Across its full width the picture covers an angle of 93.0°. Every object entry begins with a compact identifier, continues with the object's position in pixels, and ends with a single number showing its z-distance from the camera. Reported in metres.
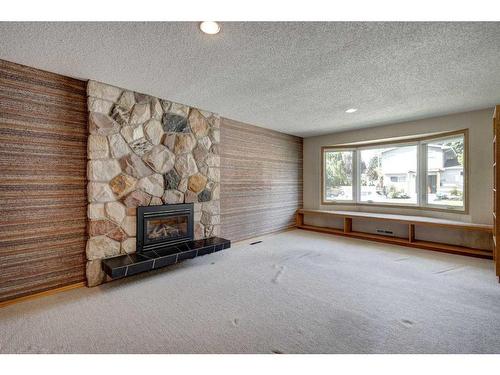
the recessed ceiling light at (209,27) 1.72
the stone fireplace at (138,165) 2.70
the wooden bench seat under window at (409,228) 3.61
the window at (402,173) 4.18
